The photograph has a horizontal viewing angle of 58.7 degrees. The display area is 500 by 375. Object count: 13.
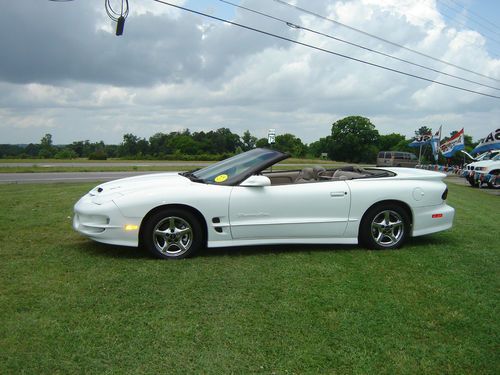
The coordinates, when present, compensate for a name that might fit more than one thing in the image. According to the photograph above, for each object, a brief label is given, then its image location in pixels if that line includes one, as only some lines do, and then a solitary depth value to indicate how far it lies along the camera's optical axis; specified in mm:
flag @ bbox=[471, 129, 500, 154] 24094
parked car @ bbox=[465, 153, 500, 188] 19150
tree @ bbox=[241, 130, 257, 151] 68275
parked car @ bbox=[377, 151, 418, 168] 42450
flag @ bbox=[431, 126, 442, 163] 35316
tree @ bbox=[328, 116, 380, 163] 86812
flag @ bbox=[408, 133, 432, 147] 38844
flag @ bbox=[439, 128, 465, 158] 30419
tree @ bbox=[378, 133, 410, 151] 108062
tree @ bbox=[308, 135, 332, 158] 90419
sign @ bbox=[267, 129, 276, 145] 18925
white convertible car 4902
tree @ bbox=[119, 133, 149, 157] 70312
